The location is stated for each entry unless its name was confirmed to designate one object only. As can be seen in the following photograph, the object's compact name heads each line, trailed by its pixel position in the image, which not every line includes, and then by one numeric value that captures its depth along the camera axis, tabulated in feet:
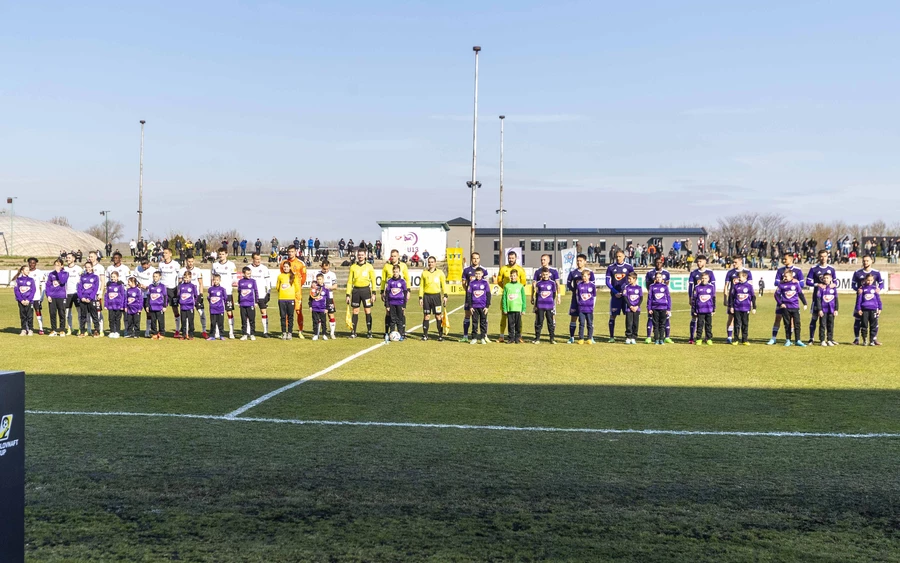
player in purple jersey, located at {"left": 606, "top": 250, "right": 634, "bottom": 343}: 57.67
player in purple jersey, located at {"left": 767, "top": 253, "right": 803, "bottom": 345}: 55.26
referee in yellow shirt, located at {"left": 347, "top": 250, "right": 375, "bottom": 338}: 58.54
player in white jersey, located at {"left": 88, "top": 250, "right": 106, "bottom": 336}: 59.93
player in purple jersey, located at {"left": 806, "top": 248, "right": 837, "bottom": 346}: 55.98
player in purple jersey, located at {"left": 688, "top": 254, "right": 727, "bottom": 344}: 56.75
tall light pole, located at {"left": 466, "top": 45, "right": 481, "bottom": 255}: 134.92
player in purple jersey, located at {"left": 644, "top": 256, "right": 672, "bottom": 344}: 57.16
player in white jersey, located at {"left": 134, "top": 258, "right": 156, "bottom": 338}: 60.03
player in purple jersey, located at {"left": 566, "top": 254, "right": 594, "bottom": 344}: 57.11
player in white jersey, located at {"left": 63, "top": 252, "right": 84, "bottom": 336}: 61.11
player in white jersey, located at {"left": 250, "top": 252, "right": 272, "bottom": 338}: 59.88
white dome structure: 290.76
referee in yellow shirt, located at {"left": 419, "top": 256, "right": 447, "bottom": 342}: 57.41
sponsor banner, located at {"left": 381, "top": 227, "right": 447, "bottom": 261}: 181.57
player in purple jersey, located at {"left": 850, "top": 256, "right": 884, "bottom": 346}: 55.93
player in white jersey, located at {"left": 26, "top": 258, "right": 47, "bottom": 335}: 61.82
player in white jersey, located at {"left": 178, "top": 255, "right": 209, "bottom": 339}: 58.59
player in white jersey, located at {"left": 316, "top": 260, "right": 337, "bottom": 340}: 58.33
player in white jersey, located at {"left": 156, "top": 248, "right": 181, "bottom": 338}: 60.54
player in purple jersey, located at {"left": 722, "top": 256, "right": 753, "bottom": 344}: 56.57
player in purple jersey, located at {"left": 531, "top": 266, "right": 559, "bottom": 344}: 57.06
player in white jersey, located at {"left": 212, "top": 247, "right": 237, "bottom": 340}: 59.57
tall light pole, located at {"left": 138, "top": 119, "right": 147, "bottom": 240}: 166.71
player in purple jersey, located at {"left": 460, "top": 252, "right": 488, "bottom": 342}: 57.31
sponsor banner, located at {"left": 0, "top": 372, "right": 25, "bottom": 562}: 10.85
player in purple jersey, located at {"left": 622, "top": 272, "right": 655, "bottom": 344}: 56.39
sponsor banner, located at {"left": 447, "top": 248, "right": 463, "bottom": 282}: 133.69
